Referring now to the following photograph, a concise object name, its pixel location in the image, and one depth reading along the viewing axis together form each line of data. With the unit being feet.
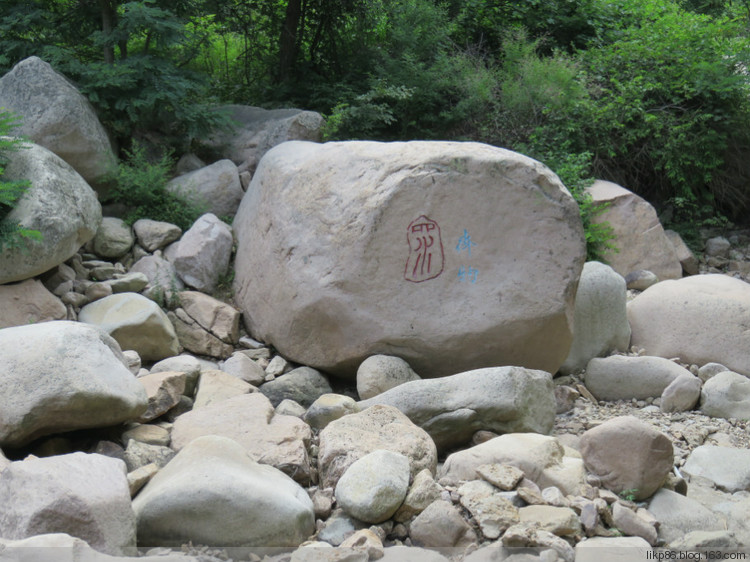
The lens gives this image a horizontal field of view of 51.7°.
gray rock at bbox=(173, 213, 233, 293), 20.92
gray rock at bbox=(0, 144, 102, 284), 17.79
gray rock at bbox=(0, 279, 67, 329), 17.71
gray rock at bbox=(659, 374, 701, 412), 18.02
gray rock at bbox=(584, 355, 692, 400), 18.99
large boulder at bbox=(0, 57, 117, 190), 20.93
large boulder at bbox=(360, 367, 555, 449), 14.93
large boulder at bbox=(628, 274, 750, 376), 20.35
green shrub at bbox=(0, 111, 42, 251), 17.07
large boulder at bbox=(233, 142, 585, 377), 17.87
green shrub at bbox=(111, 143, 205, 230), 22.26
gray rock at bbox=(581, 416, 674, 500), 12.61
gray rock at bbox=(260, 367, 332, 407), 17.78
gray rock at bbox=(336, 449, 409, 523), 11.30
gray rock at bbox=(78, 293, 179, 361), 18.02
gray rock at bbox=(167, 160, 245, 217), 23.47
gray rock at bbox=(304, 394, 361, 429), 15.28
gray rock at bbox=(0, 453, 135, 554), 9.73
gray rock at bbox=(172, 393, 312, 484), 13.11
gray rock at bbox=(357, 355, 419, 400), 17.34
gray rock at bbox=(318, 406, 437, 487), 12.86
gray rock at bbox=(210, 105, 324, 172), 25.27
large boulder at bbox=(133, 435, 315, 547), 10.54
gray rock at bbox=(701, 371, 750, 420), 17.87
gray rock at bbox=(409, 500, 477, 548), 10.90
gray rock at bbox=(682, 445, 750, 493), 14.37
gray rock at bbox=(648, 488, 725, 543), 11.77
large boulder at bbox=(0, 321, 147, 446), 12.48
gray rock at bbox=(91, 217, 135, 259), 21.01
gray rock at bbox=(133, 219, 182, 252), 21.66
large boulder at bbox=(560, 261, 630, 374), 20.47
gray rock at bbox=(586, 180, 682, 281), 26.43
